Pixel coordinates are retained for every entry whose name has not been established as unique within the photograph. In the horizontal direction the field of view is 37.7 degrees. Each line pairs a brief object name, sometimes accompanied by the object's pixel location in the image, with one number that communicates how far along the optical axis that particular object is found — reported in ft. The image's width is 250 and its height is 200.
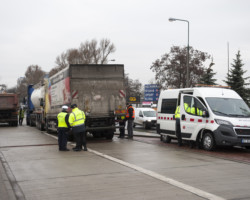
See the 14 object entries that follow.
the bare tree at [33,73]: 298.58
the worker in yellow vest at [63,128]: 42.06
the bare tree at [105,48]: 164.99
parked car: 88.12
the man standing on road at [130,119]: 57.93
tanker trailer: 77.10
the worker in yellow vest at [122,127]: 53.61
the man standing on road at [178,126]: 45.62
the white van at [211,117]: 39.32
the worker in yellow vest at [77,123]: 41.22
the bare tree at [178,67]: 124.26
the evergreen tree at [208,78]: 120.47
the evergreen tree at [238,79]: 123.85
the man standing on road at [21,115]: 112.49
